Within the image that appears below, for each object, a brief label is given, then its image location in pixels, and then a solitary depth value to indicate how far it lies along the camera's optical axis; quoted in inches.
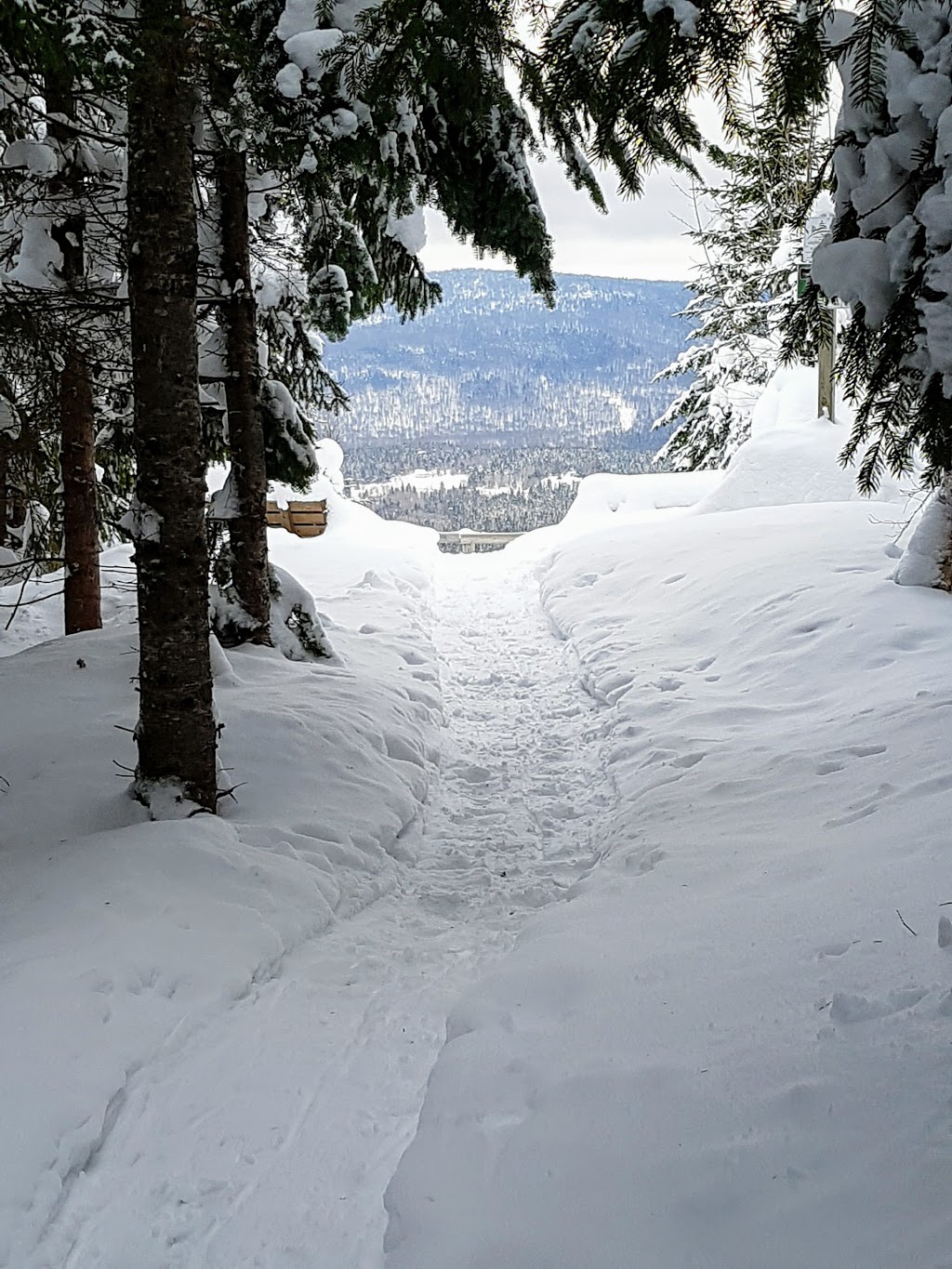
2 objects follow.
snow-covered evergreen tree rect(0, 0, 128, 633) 256.5
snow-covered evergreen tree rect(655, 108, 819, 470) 808.9
